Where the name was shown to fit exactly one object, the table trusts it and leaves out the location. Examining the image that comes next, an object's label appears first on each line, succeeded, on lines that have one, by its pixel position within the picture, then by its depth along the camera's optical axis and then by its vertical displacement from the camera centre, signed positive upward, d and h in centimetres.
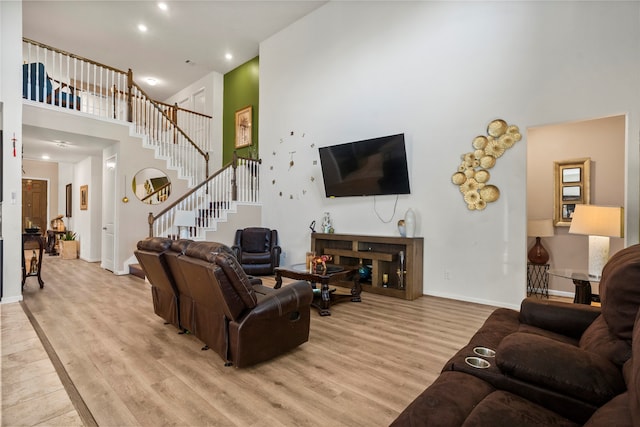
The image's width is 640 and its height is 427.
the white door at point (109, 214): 684 +1
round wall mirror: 694 +64
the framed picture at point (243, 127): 823 +228
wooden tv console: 464 -69
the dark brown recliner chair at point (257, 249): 624 -71
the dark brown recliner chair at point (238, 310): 235 -76
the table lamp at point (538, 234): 465 -29
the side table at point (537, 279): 487 -101
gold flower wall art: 416 +69
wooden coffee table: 395 -81
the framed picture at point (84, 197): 860 +47
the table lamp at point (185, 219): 594 -8
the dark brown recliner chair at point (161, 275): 307 -61
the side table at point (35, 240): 494 -41
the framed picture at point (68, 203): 1005 +35
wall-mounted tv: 499 +78
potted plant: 859 -87
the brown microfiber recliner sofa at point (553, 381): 107 -64
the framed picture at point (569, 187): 450 +38
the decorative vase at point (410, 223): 480 -13
